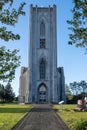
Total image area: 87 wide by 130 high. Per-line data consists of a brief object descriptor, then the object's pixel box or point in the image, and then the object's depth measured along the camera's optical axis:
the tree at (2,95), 42.93
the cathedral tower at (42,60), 35.18
